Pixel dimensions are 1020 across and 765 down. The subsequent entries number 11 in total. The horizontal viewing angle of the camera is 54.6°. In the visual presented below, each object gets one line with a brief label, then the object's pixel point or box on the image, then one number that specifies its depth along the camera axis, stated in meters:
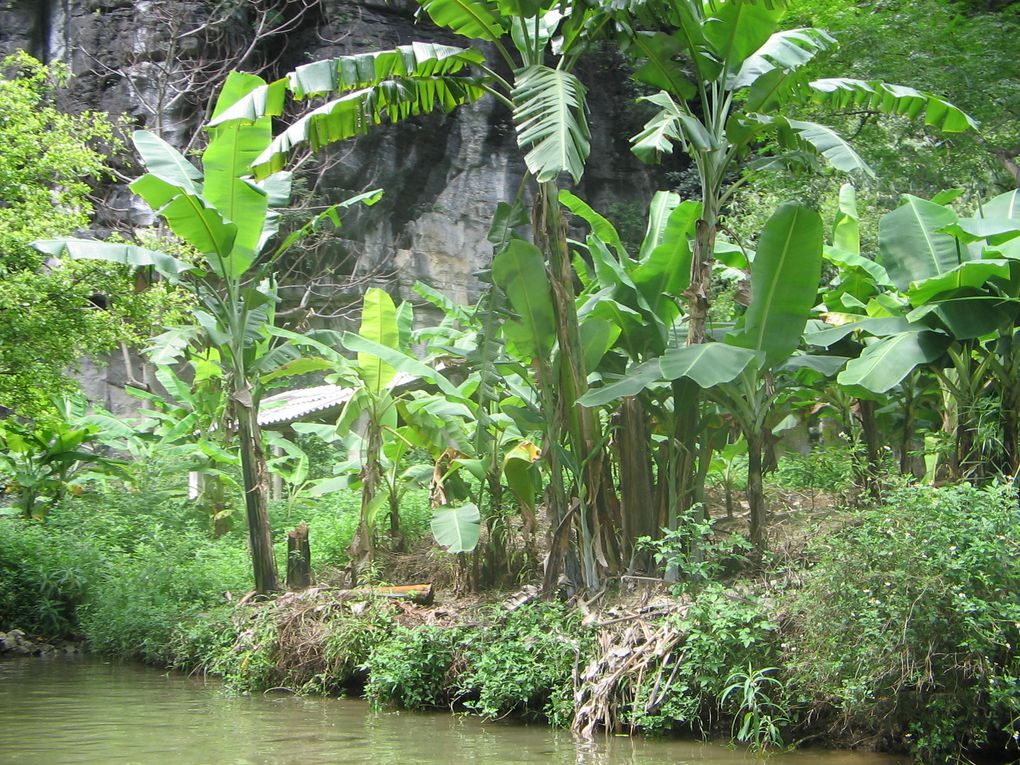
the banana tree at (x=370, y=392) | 9.44
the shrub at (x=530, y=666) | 6.56
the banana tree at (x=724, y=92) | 7.15
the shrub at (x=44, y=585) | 10.63
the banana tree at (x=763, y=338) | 6.88
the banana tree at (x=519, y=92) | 7.05
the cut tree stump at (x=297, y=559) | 8.93
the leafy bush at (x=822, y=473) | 8.45
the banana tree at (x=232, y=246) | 8.10
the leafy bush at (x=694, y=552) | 6.46
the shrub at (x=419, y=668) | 7.10
